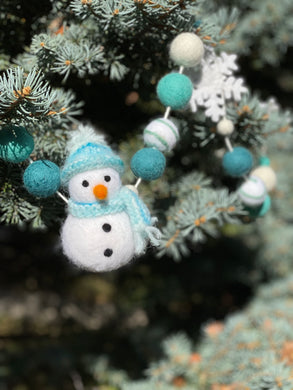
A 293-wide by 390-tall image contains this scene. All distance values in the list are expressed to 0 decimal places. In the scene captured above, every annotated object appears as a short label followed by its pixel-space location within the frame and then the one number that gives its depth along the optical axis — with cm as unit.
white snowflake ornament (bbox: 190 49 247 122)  87
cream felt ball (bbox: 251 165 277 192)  98
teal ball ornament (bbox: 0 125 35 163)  67
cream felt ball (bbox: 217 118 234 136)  87
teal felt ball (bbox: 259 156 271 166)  103
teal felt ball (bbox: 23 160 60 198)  67
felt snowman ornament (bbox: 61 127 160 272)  67
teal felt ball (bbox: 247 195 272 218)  96
